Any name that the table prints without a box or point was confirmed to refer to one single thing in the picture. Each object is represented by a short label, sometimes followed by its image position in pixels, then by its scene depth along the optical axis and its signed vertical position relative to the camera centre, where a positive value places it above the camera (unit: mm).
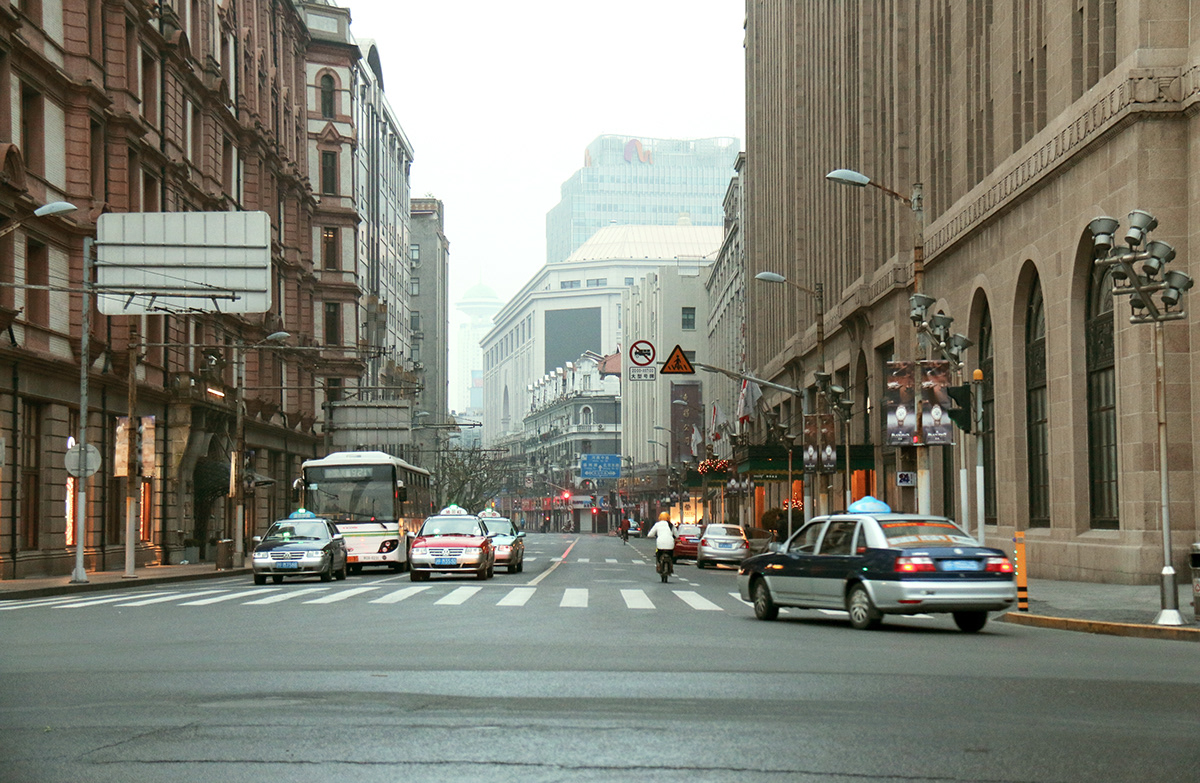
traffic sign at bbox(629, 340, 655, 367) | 58825 +5065
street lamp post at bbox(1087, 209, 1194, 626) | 18406 +2513
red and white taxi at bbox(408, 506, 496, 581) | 32188 -1690
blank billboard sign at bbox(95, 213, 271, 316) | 32844 +5148
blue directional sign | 141500 +579
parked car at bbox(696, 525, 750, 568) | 45562 -2386
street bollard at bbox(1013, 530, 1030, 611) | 20558 -1580
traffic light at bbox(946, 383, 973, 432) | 23983 +1075
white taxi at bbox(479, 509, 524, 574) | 37375 -1869
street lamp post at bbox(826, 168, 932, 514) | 28750 +4503
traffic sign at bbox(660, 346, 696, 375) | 50031 +3827
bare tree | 120625 -333
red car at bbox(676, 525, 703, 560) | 52188 -2566
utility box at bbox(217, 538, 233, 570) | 42375 -2315
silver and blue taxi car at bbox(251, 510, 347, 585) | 32000 -1711
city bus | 40906 -616
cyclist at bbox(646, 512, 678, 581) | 32656 -1667
